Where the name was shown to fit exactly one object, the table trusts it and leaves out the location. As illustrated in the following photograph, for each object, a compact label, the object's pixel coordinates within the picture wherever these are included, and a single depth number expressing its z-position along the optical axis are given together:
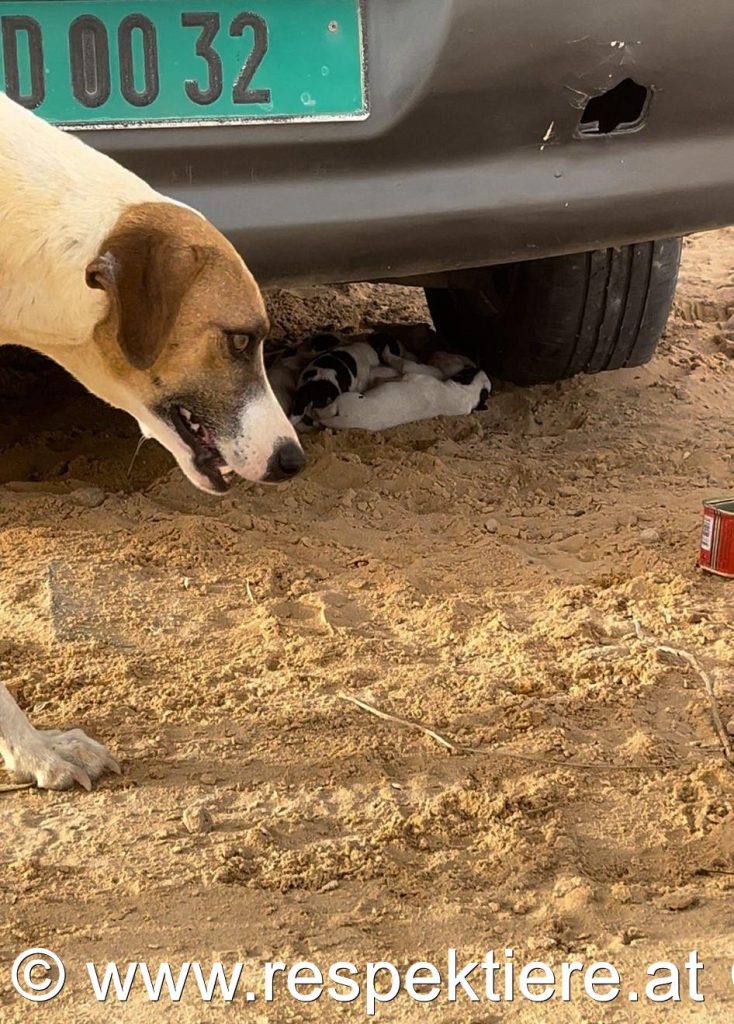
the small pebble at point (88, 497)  4.34
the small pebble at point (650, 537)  4.27
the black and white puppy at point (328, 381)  5.02
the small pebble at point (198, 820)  2.91
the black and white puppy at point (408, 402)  4.99
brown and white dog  2.93
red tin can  3.98
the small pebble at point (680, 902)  2.66
